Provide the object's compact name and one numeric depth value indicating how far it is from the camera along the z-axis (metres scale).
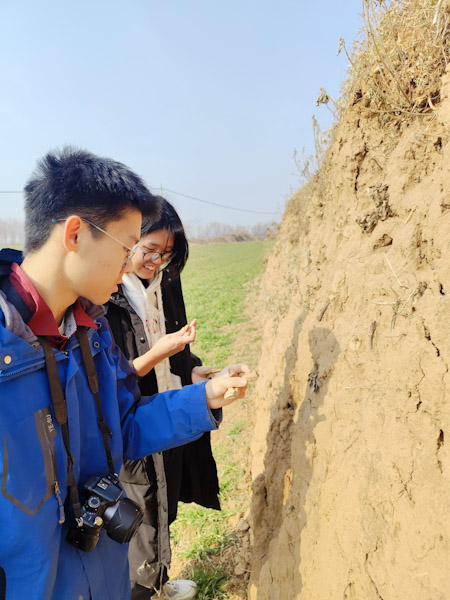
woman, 2.36
